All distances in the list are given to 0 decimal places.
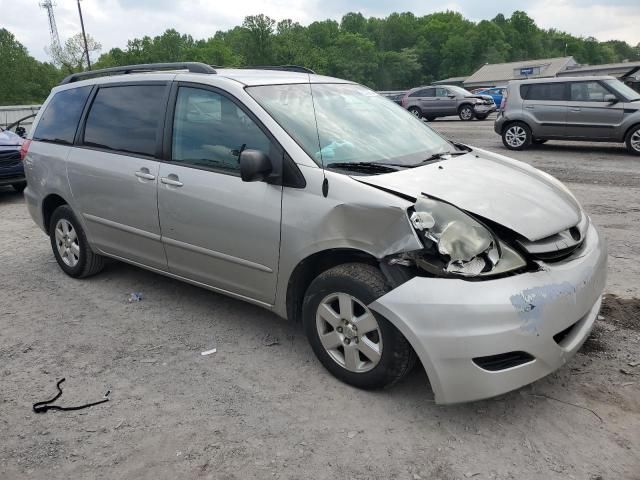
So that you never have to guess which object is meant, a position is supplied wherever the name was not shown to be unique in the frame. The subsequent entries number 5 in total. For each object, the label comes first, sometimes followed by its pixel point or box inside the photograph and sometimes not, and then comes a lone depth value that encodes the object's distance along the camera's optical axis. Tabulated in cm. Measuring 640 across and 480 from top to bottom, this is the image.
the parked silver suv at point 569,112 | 1183
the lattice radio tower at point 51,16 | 6909
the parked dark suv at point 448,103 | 2377
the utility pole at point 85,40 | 4703
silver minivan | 269
